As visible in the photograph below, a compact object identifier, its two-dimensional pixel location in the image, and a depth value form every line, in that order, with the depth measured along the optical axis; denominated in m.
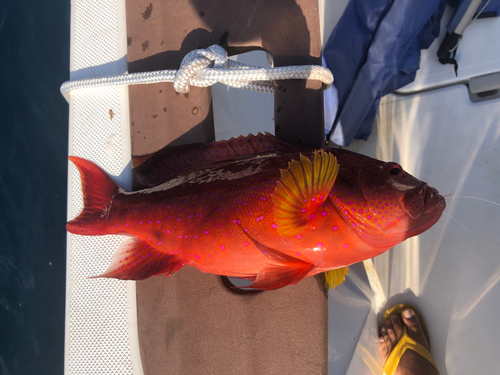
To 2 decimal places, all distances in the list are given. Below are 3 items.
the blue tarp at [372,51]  0.62
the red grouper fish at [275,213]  0.42
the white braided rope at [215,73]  0.51
